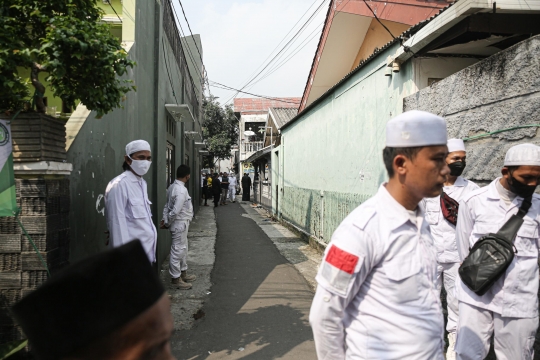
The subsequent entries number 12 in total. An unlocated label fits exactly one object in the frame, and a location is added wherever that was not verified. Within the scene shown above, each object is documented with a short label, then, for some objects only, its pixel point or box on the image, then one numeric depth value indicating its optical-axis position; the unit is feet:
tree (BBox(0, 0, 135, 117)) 9.09
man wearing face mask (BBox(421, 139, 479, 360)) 12.95
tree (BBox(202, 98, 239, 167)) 105.19
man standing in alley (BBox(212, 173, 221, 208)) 69.75
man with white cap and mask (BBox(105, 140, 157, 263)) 13.52
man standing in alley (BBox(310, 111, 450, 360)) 5.96
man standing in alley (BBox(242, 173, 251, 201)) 87.30
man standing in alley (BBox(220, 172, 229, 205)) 76.79
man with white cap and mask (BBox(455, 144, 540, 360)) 9.30
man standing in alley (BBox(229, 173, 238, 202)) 82.17
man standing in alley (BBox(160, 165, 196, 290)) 21.21
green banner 9.66
